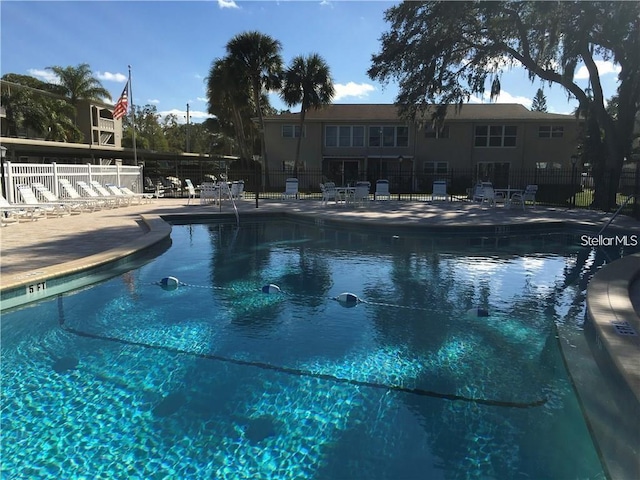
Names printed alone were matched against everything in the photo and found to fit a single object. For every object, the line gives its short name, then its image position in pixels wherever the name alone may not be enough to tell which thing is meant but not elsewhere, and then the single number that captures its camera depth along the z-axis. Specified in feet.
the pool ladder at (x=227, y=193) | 45.26
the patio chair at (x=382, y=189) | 70.90
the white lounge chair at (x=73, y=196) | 47.70
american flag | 69.50
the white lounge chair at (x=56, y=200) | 44.58
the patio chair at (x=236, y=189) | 61.41
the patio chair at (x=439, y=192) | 66.74
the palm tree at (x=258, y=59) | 89.76
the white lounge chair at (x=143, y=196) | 57.21
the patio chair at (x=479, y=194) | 62.08
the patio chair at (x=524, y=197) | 55.57
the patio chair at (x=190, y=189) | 60.90
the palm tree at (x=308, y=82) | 90.43
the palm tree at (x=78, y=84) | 148.15
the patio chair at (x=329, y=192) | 57.11
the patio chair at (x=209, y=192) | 57.26
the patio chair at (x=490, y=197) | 58.08
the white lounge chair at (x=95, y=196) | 50.64
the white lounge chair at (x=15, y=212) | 37.07
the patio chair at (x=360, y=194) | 57.36
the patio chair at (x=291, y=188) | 69.26
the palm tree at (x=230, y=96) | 89.97
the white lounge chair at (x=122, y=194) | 54.95
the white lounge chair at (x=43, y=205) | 40.29
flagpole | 82.91
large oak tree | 53.88
